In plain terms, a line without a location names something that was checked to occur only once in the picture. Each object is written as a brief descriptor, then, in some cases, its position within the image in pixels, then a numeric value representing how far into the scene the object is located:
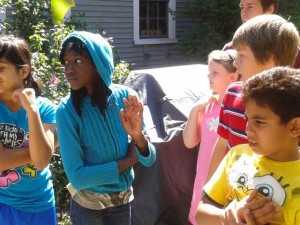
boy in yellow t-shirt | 1.32
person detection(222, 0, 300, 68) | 2.87
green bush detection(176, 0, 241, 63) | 10.00
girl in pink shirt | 2.47
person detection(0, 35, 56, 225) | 2.09
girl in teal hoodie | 2.09
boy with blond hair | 1.77
